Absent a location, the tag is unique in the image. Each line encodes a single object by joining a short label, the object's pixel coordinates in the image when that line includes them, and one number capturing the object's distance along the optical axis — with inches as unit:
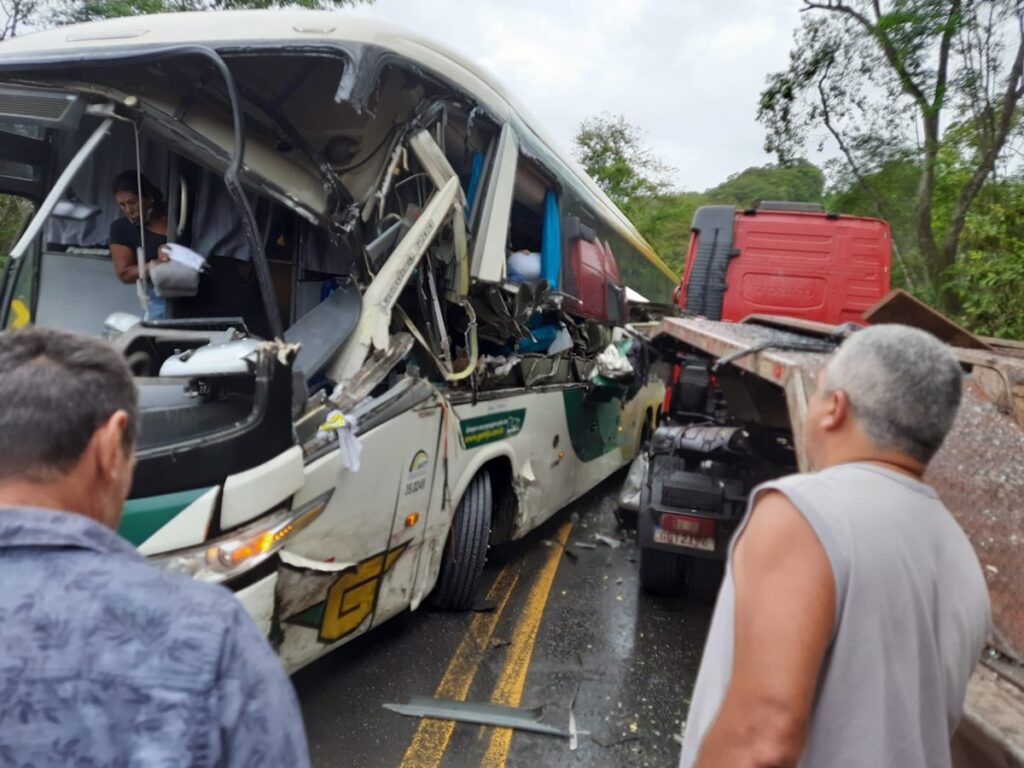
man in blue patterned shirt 30.3
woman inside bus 128.6
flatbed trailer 53.7
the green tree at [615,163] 1054.4
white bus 87.4
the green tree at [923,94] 350.6
